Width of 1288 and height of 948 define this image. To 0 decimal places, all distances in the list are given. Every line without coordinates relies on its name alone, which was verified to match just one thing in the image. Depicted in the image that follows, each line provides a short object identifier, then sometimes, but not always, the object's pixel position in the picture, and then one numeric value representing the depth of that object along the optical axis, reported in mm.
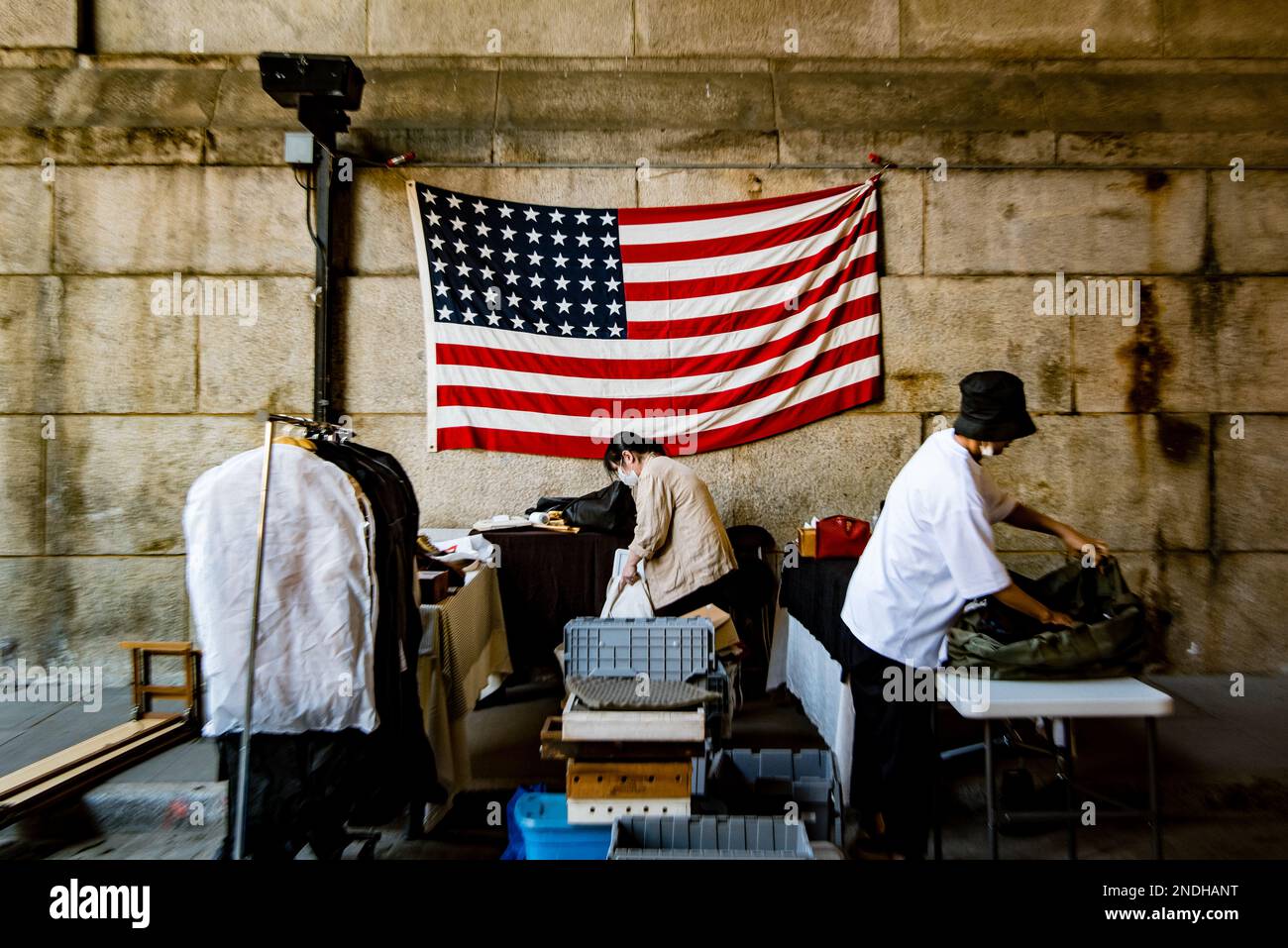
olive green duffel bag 2715
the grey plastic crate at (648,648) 3027
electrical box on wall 5438
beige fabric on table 3324
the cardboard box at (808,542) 4586
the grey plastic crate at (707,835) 2477
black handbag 5238
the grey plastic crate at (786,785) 3016
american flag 5637
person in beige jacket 4762
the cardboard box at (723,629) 4441
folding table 2562
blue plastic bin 2658
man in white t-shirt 2836
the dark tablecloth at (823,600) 3525
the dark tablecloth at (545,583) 5090
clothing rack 2445
